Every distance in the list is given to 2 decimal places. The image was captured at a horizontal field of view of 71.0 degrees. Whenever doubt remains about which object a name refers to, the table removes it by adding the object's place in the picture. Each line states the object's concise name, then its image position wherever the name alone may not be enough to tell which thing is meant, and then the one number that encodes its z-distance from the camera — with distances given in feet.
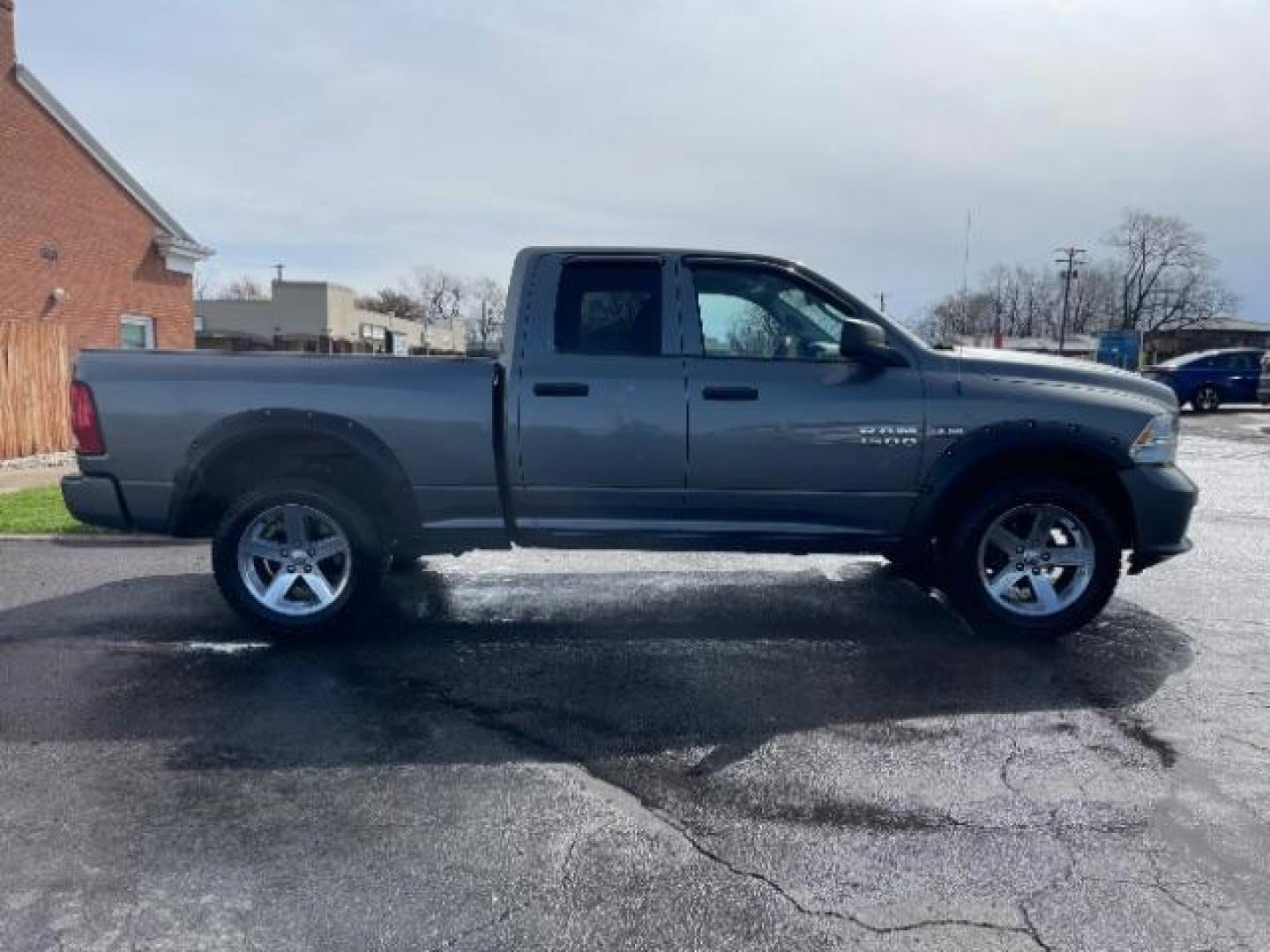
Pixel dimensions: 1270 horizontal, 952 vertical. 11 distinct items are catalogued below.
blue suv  90.02
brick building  51.80
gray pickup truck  16.06
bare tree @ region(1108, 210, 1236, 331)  276.00
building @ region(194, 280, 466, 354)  162.40
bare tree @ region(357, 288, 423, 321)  283.05
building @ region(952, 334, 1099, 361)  231.50
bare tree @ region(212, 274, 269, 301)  291.17
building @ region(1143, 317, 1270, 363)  278.05
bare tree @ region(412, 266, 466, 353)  325.62
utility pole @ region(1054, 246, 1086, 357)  232.12
